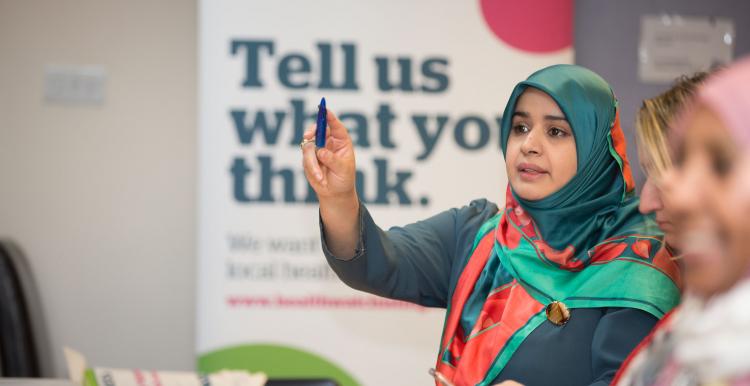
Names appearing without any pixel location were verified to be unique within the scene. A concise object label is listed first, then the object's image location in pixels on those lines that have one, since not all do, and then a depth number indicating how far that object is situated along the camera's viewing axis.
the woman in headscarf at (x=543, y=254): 5.42
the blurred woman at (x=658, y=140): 4.91
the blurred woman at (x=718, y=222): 2.39
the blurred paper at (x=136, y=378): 4.44
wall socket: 6.95
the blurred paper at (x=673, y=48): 7.07
